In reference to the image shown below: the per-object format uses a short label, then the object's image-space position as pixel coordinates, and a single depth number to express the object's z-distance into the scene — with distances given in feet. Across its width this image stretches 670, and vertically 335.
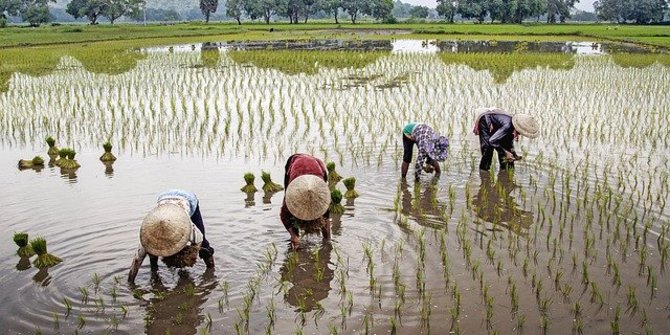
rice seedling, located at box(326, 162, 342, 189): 23.99
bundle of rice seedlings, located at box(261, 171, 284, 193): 22.84
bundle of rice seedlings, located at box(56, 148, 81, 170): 26.12
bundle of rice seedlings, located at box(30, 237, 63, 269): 16.24
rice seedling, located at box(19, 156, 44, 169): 26.36
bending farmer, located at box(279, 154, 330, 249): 14.56
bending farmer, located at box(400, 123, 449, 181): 21.94
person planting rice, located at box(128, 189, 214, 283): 12.46
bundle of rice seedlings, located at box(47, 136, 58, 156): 27.94
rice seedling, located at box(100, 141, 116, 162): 27.14
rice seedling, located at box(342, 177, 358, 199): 21.95
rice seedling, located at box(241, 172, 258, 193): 22.66
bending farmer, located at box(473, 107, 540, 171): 23.41
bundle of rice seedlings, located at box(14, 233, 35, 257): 16.84
